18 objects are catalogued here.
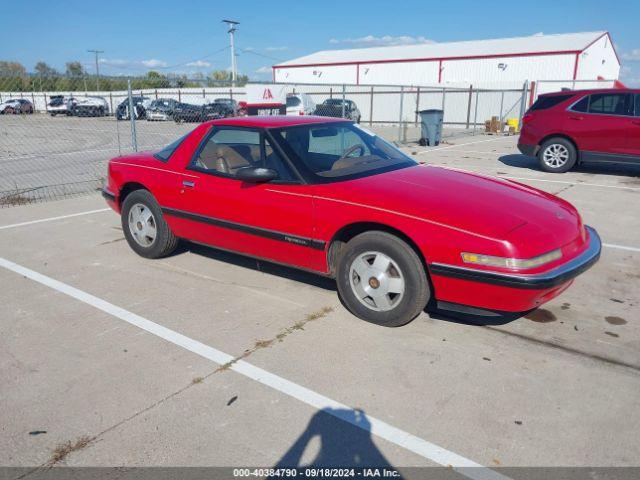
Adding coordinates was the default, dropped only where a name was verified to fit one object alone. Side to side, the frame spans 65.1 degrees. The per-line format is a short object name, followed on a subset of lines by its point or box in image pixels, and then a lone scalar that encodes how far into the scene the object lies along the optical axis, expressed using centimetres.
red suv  943
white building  3269
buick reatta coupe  324
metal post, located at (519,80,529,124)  2297
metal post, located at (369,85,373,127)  2963
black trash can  1598
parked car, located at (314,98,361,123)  2267
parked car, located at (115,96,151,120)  1930
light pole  5261
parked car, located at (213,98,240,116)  1964
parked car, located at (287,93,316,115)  2216
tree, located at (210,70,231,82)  10841
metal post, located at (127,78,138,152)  926
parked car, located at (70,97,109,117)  2002
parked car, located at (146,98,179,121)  1981
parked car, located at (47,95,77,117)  2492
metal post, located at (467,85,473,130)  2546
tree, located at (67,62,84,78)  6851
